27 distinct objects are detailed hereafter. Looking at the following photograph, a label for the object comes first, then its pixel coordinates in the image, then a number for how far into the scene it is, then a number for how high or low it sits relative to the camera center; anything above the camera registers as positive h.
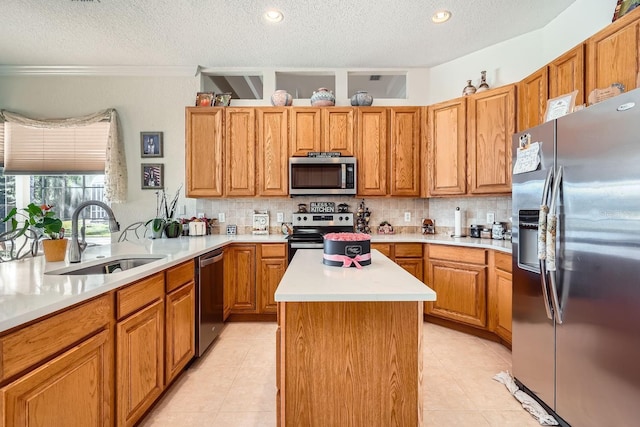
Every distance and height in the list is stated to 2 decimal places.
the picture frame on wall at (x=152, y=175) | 3.56 +0.43
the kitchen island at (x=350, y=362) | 1.27 -0.65
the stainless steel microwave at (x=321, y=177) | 3.30 +0.39
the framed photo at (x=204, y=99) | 3.42 +1.30
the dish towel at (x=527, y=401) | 1.69 -1.18
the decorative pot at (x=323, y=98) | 3.39 +1.31
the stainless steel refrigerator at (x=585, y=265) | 1.27 -0.25
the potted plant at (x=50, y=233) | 1.65 -0.13
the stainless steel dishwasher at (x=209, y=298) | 2.33 -0.74
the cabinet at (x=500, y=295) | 2.42 -0.71
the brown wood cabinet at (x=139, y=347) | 1.42 -0.73
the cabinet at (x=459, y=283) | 2.72 -0.69
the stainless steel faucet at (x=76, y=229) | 1.74 -0.11
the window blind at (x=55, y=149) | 3.45 +0.72
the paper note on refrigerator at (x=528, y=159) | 1.79 +0.34
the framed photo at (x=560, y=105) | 1.94 +0.73
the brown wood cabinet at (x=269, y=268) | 3.13 -0.60
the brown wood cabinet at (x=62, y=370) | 0.92 -0.57
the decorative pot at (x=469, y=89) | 3.11 +1.30
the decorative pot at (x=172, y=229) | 3.12 -0.19
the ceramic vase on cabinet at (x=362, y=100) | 3.38 +1.29
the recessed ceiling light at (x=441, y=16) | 2.53 +1.72
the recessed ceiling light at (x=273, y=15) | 2.52 +1.70
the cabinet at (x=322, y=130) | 3.37 +0.94
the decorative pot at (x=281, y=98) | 3.40 +1.31
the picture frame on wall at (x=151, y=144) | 3.55 +0.81
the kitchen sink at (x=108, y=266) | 1.62 -0.34
